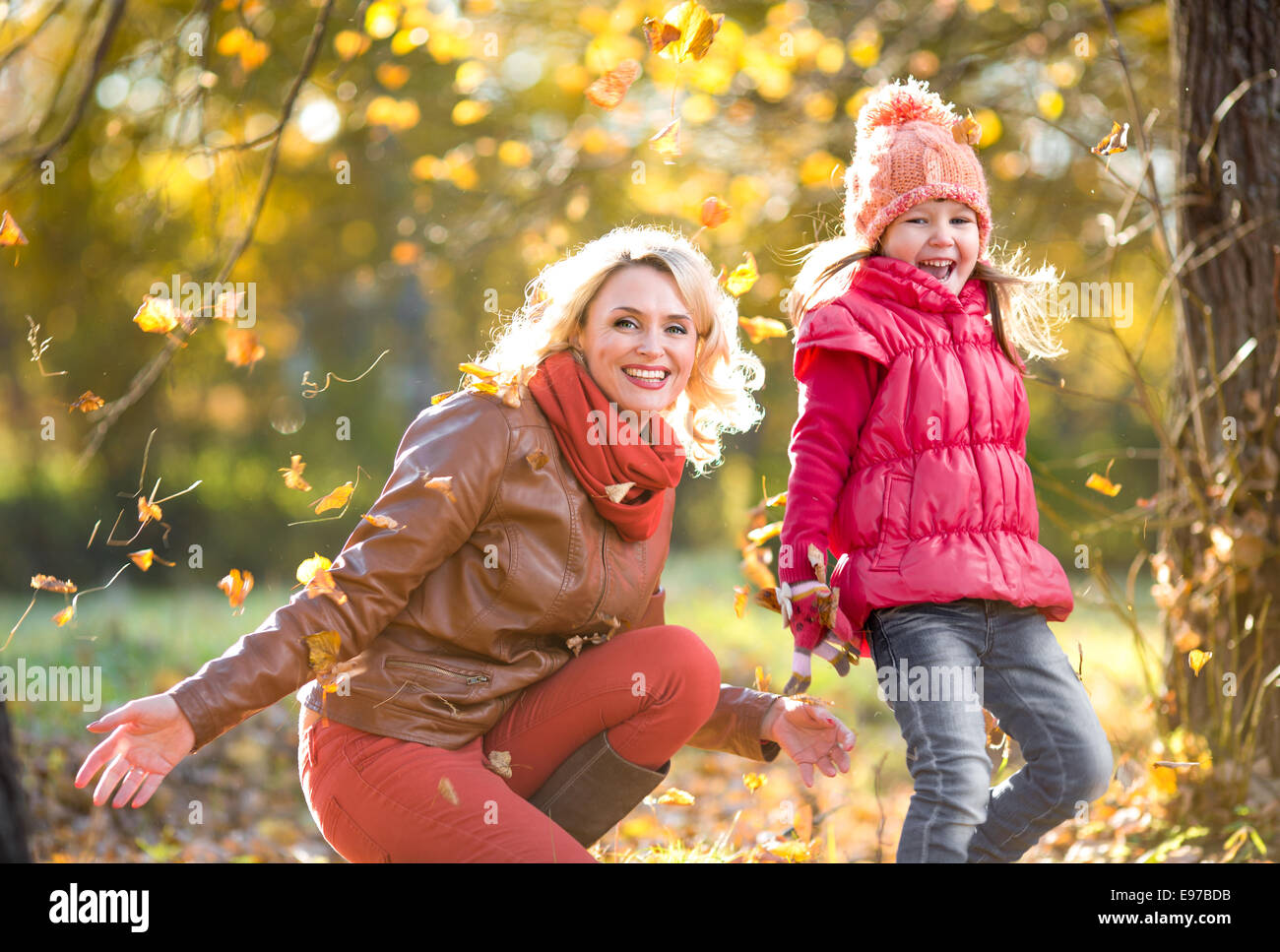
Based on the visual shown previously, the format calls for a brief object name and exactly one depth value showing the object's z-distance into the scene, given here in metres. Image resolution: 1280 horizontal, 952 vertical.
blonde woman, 2.26
